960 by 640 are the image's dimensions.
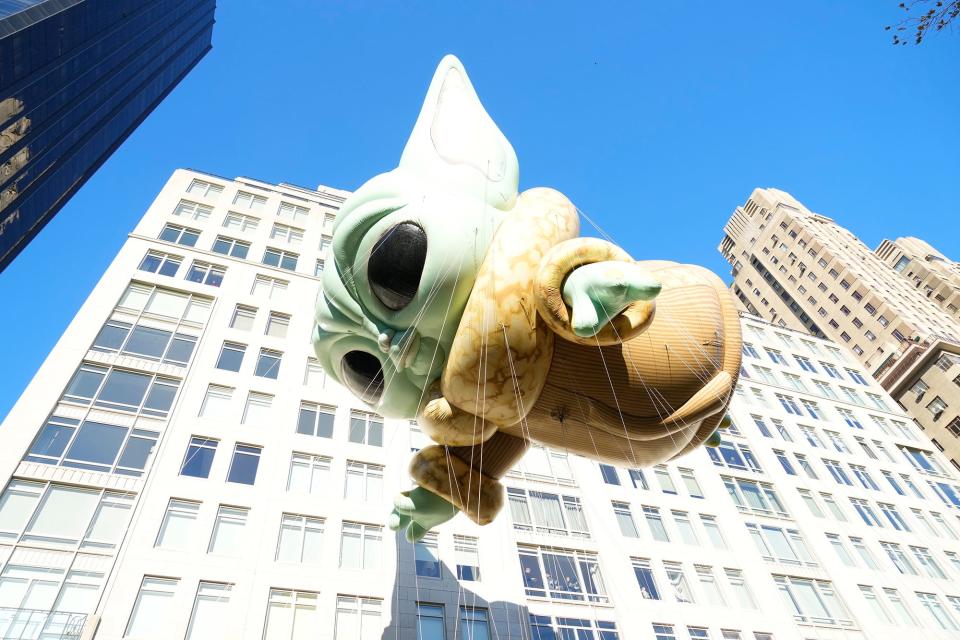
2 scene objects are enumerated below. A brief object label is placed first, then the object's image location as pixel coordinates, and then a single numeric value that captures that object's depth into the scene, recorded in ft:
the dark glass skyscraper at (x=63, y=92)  140.87
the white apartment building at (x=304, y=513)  46.01
